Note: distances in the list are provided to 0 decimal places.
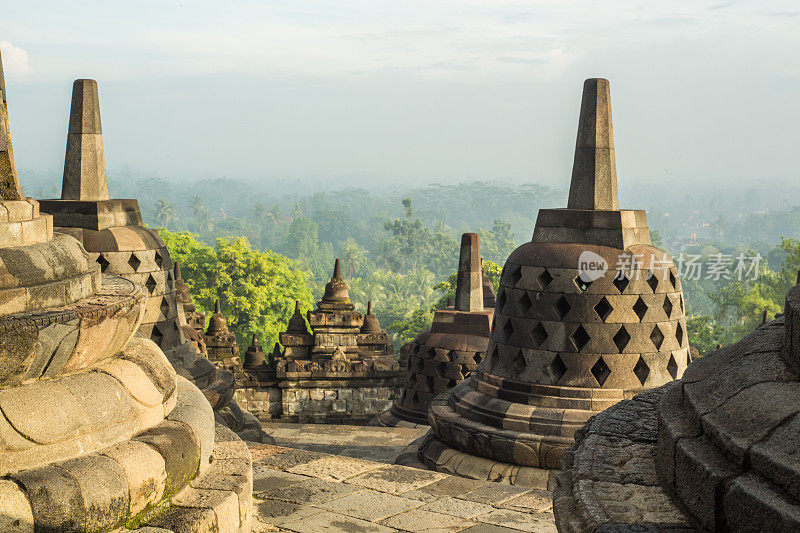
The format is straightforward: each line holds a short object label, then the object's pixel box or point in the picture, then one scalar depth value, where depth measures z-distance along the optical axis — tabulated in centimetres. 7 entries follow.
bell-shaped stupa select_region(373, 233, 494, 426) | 1042
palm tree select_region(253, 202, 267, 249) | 16588
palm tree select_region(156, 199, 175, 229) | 11828
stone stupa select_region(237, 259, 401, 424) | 1611
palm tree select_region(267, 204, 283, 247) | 15956
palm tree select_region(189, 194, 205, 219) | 15727
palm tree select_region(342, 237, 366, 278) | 10138
